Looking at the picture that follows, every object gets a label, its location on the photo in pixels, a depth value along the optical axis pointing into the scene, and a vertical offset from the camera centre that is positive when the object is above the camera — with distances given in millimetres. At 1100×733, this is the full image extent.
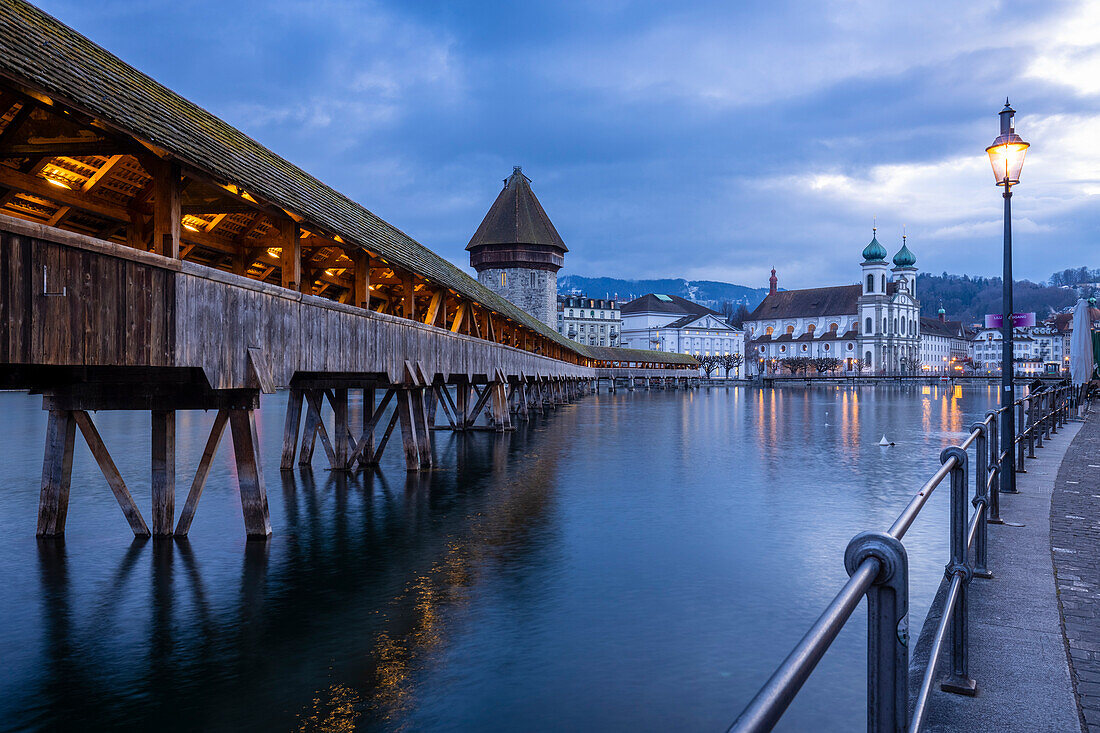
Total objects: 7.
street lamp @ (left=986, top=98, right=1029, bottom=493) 9898 +2615
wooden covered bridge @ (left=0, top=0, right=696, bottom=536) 7199 +1187
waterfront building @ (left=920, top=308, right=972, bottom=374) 152500 +6190
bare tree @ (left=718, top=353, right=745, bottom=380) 134750 +2866
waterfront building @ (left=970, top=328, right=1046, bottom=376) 163375 +5237
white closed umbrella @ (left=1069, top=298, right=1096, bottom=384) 18047 +757
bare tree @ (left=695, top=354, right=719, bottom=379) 124606 +2378
